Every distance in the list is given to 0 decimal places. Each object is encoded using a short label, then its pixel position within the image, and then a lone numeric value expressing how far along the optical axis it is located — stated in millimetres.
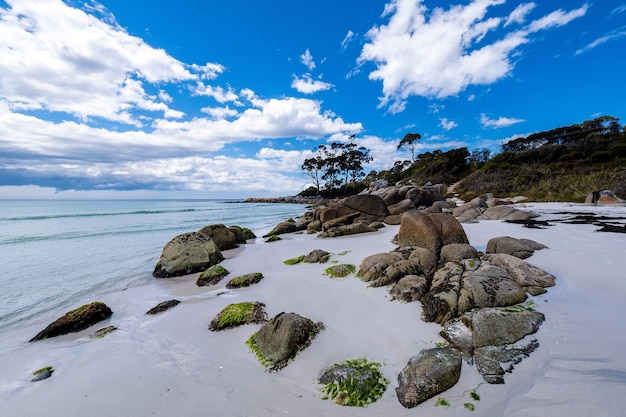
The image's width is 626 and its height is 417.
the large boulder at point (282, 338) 3705
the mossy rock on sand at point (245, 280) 6969
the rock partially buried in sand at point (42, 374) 3870
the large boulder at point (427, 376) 2852
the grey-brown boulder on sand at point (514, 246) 6739
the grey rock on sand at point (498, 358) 2990
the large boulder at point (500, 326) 3425
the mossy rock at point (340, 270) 6656
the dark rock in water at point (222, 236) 12805
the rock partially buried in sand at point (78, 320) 5172
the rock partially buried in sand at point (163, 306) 5976
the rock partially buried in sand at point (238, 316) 4797
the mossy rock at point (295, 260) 8742
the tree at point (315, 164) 81875
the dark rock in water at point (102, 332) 4972
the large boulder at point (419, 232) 7098
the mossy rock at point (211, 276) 7645
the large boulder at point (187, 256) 8844
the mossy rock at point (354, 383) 2973
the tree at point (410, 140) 69988
